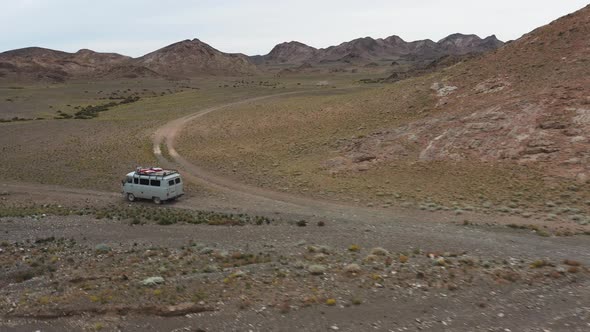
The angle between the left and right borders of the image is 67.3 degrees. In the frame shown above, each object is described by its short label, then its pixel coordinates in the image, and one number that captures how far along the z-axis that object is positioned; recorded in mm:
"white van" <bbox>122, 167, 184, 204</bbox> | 30609
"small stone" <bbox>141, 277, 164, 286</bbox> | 16125
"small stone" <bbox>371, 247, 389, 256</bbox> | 19170
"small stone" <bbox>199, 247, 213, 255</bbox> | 19969
